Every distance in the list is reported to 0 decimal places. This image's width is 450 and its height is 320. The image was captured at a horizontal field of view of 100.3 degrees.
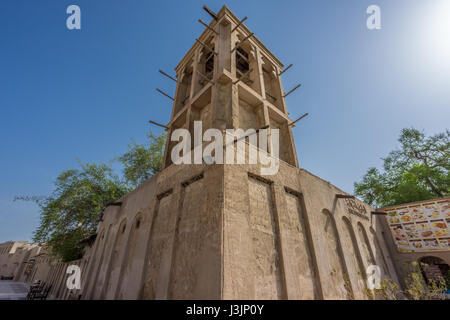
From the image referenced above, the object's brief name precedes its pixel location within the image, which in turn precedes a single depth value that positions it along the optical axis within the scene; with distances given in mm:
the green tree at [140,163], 18109
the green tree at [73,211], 13242
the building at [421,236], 9820
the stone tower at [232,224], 3967
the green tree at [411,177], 16219
